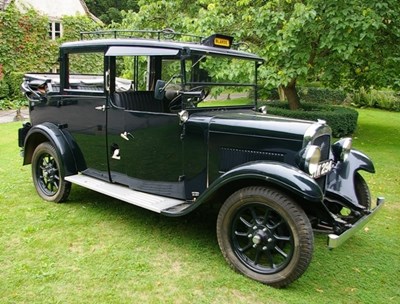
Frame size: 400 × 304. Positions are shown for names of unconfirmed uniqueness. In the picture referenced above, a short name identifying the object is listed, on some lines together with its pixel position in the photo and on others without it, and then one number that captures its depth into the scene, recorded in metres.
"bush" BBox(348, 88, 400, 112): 19.02
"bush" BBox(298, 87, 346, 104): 20.80
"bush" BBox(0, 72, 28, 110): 15.59
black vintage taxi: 3.22
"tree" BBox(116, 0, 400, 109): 7.89
